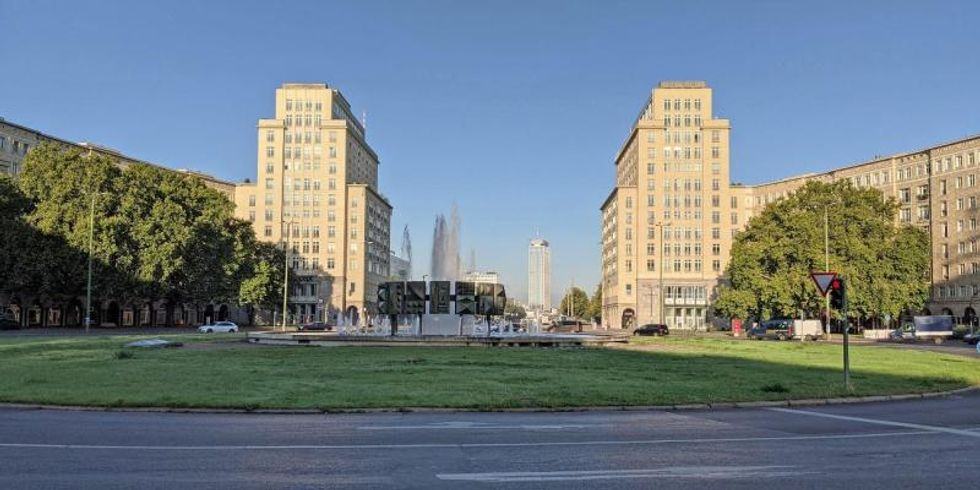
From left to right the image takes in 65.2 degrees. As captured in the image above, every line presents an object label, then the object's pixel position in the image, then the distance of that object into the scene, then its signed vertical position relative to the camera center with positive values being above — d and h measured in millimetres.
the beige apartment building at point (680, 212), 127500 +12017
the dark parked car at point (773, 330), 70875 -4601
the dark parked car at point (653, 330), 80125 -4917
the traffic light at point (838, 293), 19125 -205
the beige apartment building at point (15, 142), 95000 +17148
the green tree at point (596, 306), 181912 -5694
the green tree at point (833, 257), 76250 +2920
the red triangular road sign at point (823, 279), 19719 +150
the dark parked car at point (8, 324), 70188 -4362
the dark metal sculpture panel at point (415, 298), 42875 -970
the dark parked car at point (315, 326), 87919 -5510
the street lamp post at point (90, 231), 61109 +3939
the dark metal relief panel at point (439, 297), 43125 -906
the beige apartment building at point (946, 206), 103812 +11471
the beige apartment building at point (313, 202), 134625 +13880
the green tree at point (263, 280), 92888 -110
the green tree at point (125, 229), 69062 +4686
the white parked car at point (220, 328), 76125 -4932
